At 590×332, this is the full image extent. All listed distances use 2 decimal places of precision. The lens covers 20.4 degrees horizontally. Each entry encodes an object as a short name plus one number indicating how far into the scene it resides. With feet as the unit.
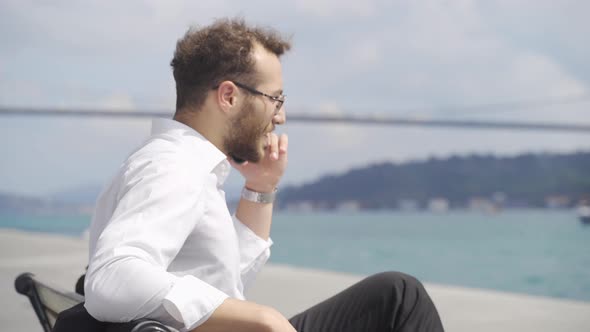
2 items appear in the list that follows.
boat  266.66
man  8.97
